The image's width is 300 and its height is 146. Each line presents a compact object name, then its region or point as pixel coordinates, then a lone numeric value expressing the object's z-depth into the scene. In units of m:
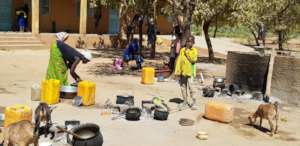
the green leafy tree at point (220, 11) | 17.06
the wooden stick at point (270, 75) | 10.38
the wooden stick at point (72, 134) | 5.42
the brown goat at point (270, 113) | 7.22
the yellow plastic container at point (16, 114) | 6.04
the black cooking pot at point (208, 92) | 10.33
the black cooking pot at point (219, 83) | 10.98
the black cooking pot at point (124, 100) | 8.34
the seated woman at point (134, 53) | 14.13
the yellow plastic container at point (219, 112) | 7.80
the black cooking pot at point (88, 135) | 5.46
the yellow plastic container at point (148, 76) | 11.46
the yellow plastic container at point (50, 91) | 8.10
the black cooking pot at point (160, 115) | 7.58
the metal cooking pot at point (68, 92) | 8.61
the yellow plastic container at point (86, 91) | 8.28
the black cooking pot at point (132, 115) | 7.37
